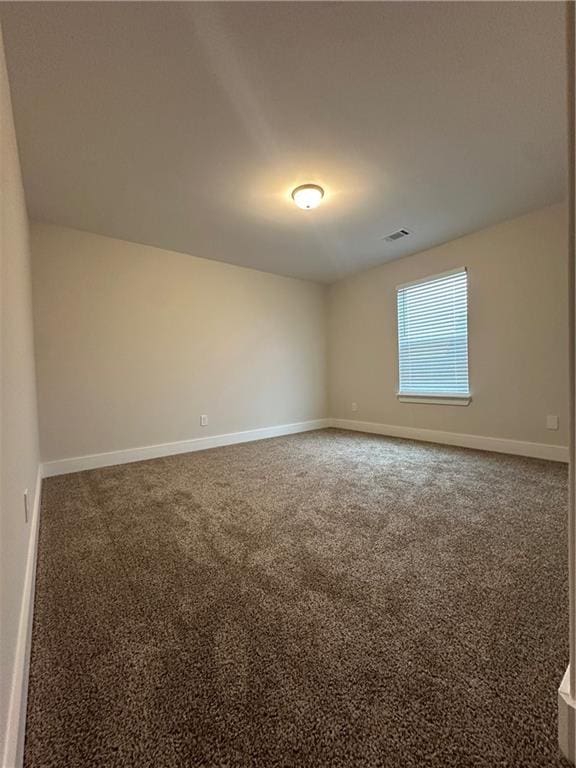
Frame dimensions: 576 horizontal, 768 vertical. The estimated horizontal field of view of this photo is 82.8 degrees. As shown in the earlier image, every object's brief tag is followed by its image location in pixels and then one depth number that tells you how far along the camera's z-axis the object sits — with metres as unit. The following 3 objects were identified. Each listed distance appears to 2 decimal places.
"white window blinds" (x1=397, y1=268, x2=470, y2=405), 3.75
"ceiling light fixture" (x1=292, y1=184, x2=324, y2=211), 2.56
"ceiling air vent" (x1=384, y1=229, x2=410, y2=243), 3.46
